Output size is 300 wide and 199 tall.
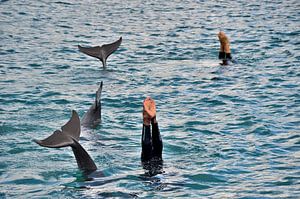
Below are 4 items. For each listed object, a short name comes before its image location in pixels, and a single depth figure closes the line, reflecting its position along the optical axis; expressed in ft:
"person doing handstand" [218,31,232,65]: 68.80
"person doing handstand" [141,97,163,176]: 40.63
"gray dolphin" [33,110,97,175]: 38.14
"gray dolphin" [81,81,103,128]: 50.01
